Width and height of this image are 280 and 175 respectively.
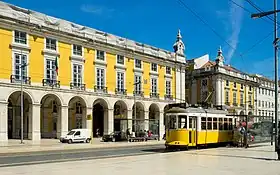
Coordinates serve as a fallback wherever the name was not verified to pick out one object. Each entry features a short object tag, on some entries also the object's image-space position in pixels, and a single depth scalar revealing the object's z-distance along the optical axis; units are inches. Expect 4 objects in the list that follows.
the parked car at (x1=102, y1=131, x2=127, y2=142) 1891.0
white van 1825.4
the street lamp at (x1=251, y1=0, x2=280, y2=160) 973.2
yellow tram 1065.5
